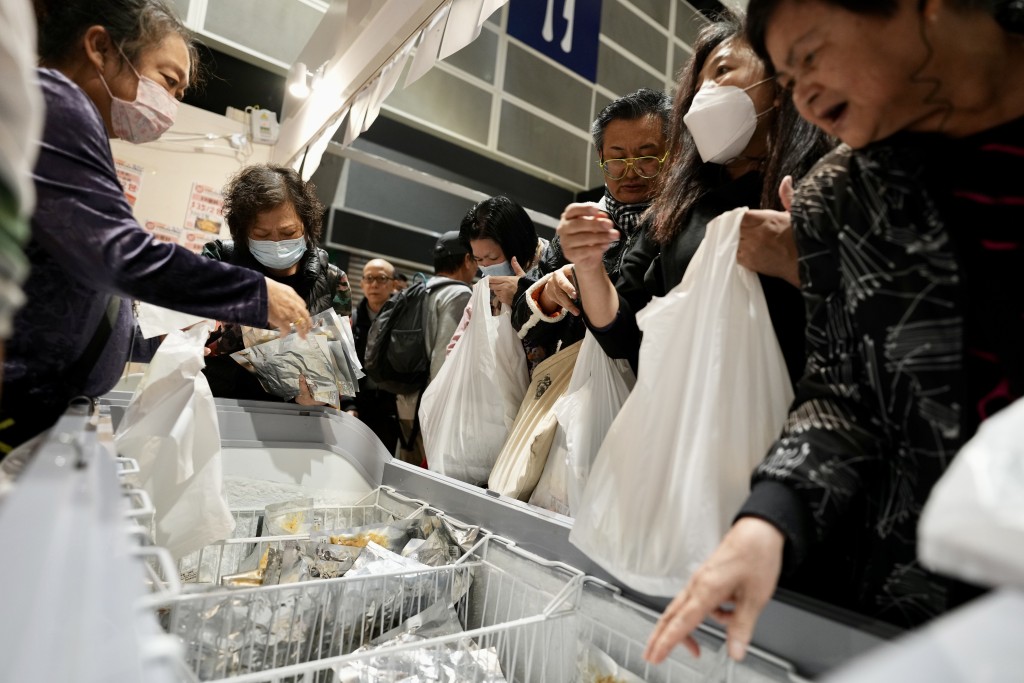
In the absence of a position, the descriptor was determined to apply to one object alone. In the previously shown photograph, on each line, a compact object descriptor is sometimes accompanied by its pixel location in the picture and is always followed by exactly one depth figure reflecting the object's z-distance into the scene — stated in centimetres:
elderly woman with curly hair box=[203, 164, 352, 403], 190
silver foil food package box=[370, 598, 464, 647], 96
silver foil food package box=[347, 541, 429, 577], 102
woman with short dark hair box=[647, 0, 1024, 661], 54
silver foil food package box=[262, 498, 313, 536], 128
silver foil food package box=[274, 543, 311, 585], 103
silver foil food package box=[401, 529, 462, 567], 112
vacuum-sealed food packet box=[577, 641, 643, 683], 80
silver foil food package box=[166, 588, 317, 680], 80
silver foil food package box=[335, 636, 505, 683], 81
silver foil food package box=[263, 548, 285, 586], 105
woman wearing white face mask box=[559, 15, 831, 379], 89
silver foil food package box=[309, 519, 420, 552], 116
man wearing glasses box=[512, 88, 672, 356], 137
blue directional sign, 383
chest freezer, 31
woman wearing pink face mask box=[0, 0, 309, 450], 79
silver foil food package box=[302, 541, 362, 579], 107
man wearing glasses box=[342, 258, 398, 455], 297
